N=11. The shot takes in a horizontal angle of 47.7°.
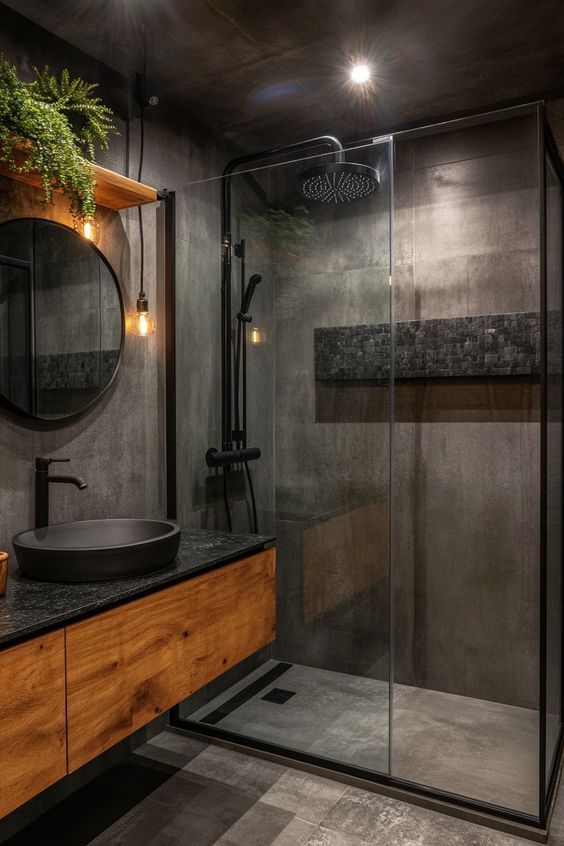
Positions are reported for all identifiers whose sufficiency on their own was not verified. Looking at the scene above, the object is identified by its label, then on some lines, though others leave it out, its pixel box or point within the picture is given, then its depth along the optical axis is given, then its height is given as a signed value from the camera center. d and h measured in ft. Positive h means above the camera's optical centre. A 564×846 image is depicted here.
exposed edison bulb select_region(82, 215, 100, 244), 7.33 +2.13
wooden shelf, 6.64 +2.52
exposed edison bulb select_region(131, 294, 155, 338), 8.32 +1.17
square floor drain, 8.24 -3.74
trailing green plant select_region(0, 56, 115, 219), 5.81 +2.63
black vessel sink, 5.81 -1.39
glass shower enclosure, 7.59 -0.84
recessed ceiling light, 8.24 +4.39
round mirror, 6.76 +1.02
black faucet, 6.84 -0.86
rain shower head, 7.59 +2.72
